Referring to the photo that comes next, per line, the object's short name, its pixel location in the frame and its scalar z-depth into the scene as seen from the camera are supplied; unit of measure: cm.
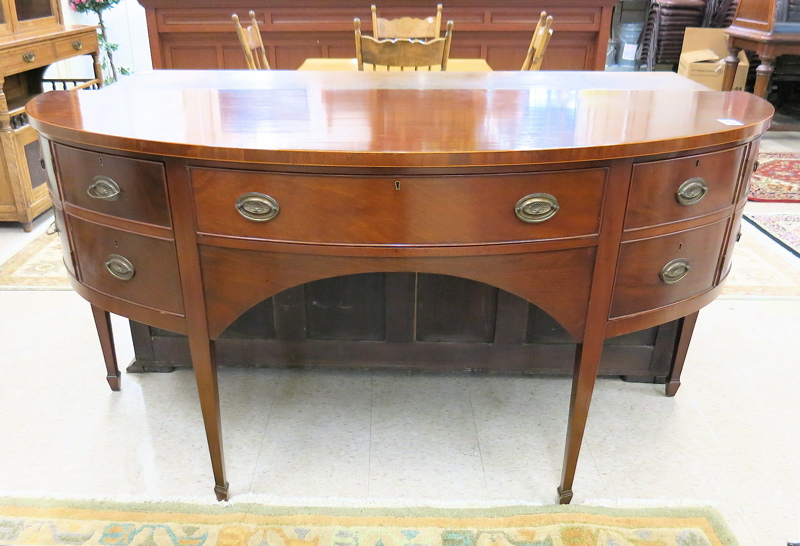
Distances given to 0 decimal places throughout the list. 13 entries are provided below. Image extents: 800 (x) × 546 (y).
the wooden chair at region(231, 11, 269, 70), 272
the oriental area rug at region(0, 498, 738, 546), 143
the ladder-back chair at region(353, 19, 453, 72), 260
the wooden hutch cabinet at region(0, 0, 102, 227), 293
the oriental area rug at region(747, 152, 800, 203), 353
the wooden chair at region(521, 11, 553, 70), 265
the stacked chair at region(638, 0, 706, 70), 593
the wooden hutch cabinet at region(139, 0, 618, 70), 409
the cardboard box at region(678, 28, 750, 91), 493
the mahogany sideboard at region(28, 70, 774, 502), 116
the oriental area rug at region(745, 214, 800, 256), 298
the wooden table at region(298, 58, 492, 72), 300
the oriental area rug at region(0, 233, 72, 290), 258
